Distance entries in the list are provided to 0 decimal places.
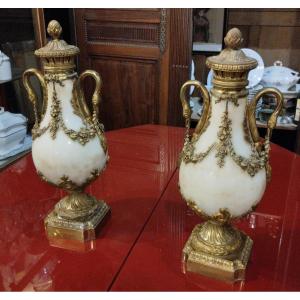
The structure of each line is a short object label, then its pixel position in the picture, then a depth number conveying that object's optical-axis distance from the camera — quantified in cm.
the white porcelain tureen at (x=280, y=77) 197
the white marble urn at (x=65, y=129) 73
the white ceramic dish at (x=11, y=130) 163
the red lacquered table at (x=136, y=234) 70
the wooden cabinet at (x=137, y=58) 169
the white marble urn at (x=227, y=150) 61
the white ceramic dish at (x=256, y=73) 200
